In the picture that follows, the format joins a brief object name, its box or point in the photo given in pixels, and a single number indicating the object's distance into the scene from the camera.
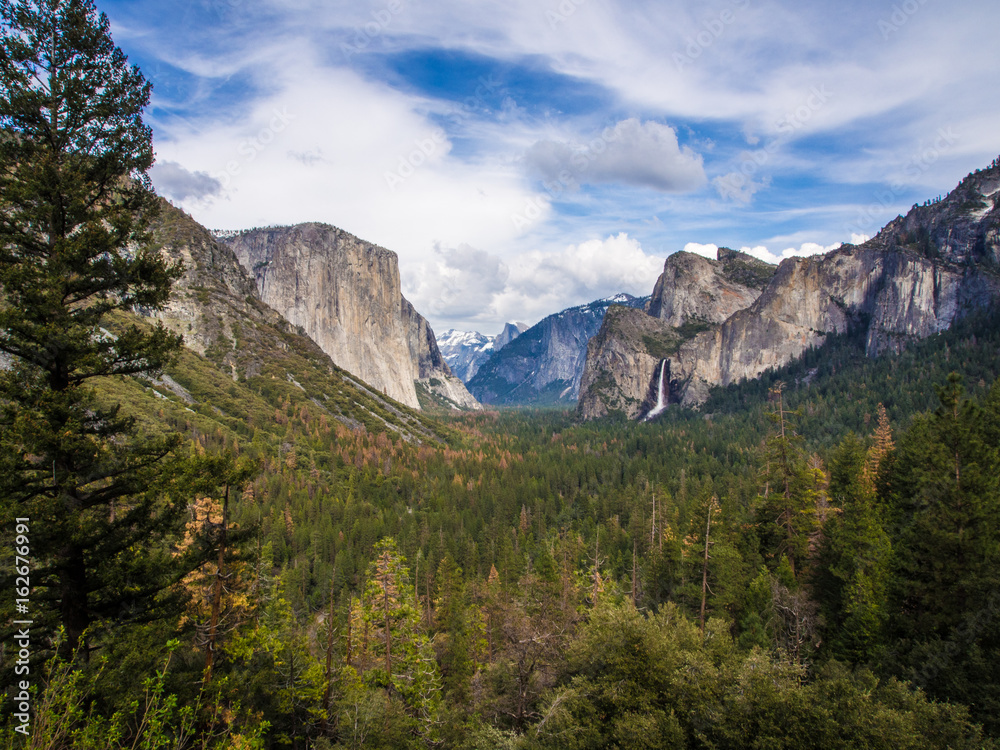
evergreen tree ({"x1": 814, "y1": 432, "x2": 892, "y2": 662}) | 19.16
